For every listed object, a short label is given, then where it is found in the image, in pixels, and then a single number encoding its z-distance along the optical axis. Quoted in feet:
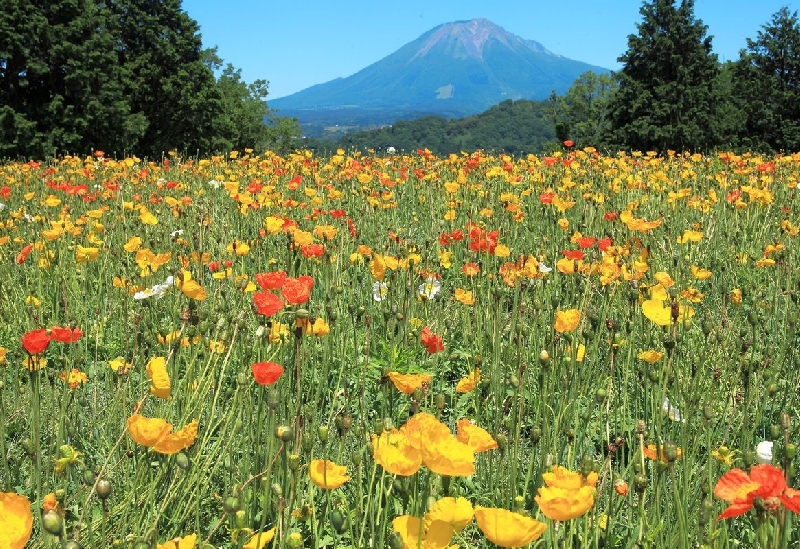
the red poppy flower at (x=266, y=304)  5.83
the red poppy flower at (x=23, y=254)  9.67
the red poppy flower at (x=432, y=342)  6.62
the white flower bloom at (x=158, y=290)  9.04
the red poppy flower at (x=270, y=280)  6.46
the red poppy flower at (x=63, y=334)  6.18
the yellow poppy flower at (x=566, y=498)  3.45
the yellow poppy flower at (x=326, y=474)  4.29
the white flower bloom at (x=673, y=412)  6.53
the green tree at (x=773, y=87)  104.06
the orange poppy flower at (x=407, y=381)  5.14
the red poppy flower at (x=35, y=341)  5.24
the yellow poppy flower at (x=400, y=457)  3.83
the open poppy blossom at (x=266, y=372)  4.76
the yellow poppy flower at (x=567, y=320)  6.34
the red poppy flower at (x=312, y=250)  9.33
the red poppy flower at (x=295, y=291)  6.09
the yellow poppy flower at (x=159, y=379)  4.82
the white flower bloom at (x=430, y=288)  9.88
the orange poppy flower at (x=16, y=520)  3.19
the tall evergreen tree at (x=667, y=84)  102.99
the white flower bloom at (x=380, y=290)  10.16
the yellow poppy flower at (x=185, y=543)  3.81
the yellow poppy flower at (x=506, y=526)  3.31
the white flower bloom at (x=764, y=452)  5.88
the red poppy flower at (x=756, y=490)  3.43
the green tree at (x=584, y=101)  187.04
